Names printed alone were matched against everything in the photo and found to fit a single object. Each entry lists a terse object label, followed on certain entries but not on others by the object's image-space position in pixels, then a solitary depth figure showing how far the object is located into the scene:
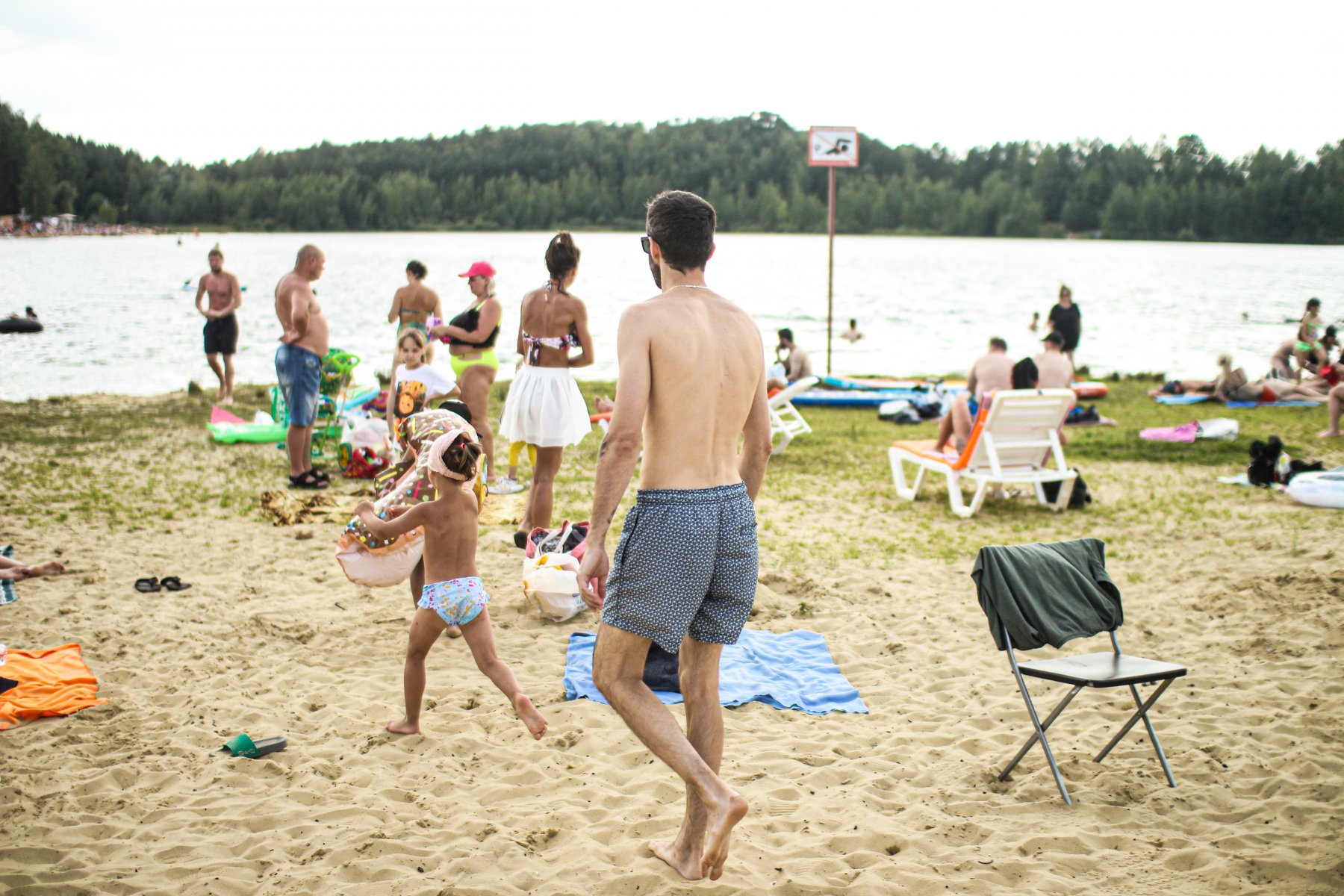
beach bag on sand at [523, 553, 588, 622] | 5.23
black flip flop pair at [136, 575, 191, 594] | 5.60
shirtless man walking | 2.66
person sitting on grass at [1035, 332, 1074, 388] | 11.45
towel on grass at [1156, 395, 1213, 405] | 13.96
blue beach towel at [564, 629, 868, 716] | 4.38
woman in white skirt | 6.26
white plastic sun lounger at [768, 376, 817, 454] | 9.77
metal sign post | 15.28
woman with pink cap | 7.59
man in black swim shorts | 12.60
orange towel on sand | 4.05
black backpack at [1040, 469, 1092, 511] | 7.83
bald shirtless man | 7.72
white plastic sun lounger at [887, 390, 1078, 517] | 7.58
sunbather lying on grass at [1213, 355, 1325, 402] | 13.59
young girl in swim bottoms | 3.75
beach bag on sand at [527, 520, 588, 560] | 5.51
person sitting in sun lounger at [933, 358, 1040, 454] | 8.09
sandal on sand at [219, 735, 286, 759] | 3.76
